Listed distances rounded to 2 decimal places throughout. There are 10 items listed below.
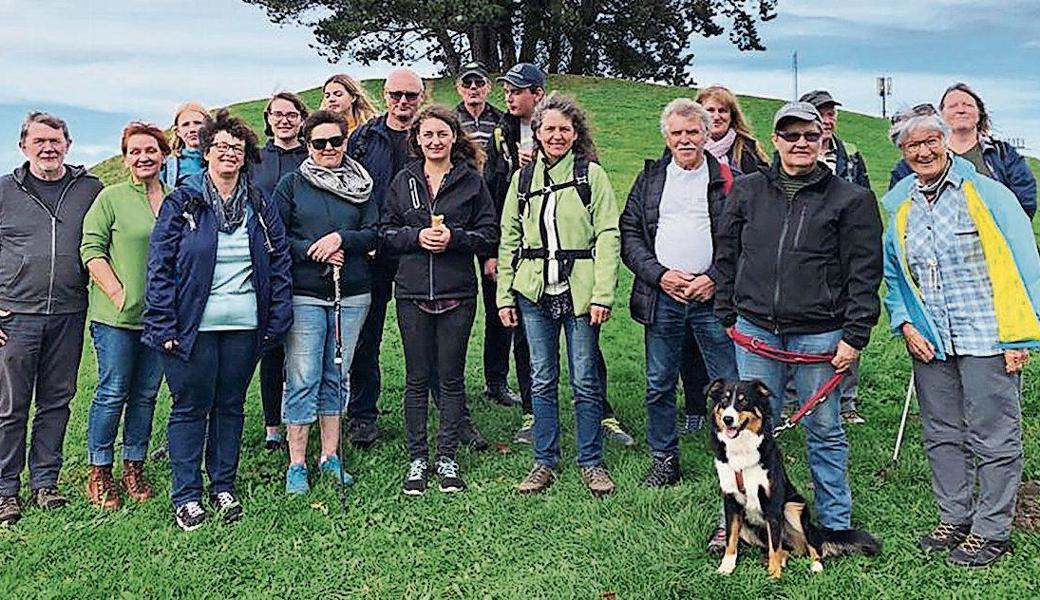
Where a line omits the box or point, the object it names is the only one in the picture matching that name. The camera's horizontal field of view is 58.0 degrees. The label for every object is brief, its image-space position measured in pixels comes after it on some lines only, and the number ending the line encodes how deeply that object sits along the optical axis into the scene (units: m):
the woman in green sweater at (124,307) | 5.33
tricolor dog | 4.41
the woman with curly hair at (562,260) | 5.43
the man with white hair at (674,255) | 5.23
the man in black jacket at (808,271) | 4.41
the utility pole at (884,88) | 31.05
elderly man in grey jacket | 5.38
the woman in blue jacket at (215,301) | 4.94
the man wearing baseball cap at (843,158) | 6.31
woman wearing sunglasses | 5.54
